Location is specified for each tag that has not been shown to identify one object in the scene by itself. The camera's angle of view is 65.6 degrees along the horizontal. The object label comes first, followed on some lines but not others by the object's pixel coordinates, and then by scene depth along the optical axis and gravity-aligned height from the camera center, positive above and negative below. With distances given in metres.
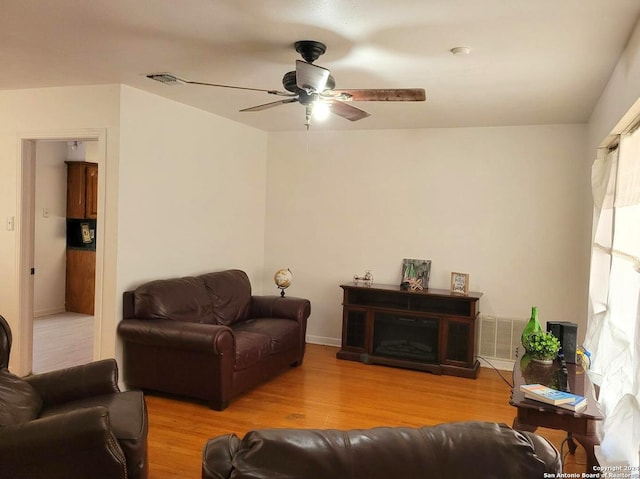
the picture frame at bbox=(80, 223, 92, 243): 7.09 -0.36
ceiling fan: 2.73 +0.74
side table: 2.27 -0.89
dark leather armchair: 1.99 -1.00
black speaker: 3.00 -0.68
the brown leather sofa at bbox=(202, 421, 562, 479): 1.14 -0.56
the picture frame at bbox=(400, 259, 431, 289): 5.38 -0.56
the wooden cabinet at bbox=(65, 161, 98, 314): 7.03 -0.43
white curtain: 2.33 -0.42
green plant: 2.89 -0.71
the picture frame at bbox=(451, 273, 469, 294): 5.16 -0.63
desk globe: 5.38 -0.69
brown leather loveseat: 3.79 -1.07
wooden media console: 4.93 -1.11
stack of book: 2.28 -0.80
